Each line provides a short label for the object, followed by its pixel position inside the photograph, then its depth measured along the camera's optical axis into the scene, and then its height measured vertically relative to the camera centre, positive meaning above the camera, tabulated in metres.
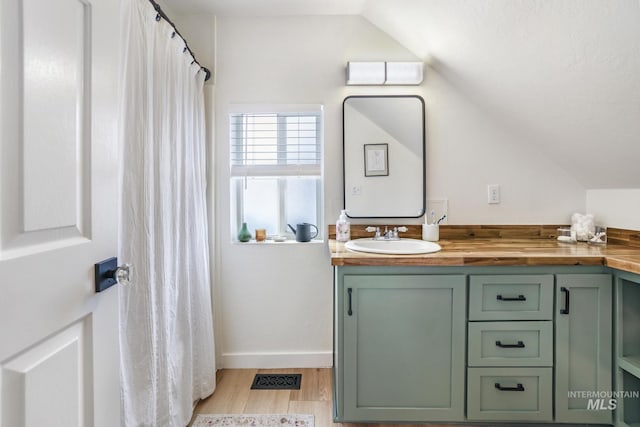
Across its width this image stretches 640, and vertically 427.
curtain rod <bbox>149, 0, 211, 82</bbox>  1.30 +0.82
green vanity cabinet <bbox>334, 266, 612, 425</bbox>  1.50 -0.62
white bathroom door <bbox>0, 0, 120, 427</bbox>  0.56 +0.00
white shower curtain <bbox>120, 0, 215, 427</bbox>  1.17 -0.09
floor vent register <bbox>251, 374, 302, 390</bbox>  1.92 -1.04
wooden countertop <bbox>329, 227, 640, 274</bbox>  1.48 -0.22
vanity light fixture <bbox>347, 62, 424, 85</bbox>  1.97 +0.84
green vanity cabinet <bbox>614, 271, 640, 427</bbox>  1.48 -0.56
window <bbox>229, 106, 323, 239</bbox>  2.13 +0.27
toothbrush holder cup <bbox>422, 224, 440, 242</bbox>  1.97 -0.14
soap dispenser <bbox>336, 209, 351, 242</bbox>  1.96 -0.12
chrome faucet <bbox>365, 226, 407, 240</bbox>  1.98 -0.14
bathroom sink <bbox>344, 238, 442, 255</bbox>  1.83 -0.20
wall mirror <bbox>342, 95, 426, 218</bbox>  2.04 +0.35
